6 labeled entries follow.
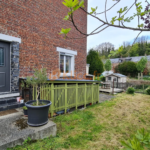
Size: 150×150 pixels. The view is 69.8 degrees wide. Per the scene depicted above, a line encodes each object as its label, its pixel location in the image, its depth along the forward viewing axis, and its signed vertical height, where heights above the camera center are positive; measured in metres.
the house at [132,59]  30.83 +4.86
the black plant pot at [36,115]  2.70 -1.05
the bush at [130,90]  10.60 -1.54
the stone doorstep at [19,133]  2.17 -1.35
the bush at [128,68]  24.15 +1.47
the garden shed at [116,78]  15.32 -0.51
